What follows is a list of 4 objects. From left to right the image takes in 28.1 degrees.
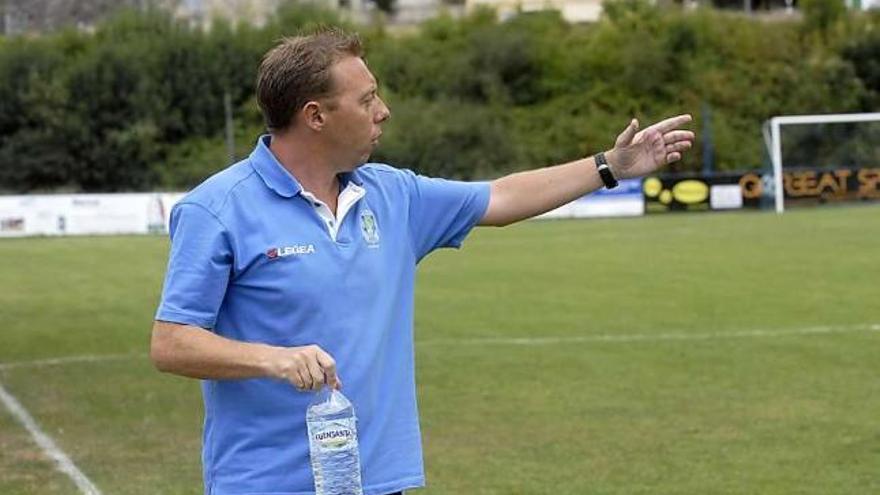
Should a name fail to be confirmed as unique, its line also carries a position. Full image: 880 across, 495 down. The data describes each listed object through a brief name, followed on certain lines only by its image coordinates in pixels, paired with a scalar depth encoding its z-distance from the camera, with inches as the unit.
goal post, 1958.7
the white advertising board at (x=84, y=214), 1908.2
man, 169.3
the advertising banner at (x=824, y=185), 1989.4
